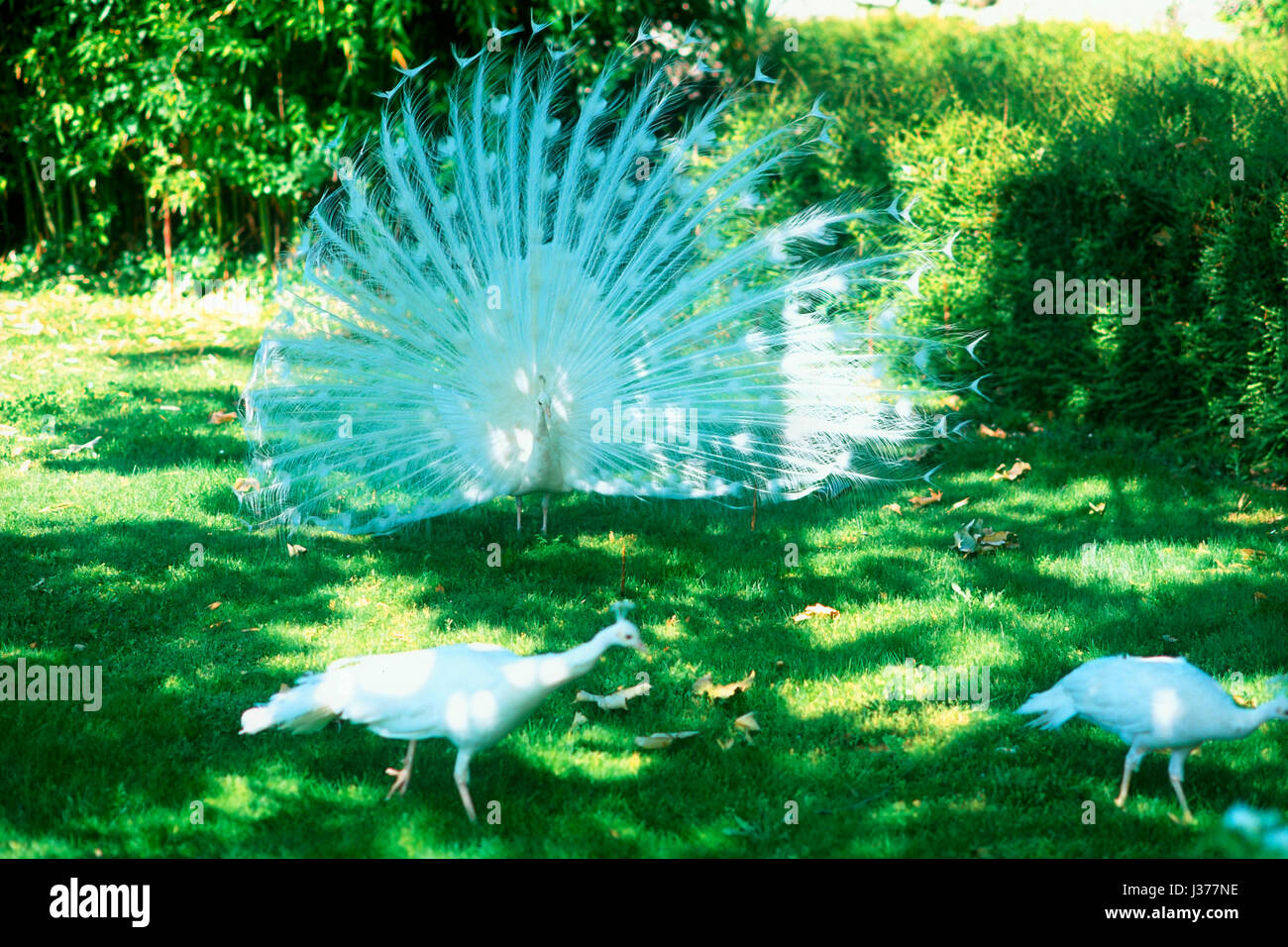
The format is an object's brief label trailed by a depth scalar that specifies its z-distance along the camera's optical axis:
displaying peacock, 5.90
